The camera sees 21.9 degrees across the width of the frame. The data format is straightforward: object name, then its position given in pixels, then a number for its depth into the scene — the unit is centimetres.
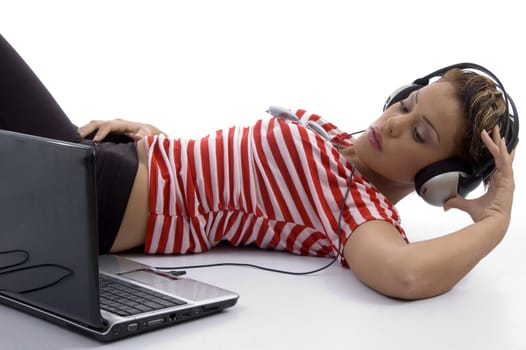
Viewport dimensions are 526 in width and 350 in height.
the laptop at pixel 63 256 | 185
